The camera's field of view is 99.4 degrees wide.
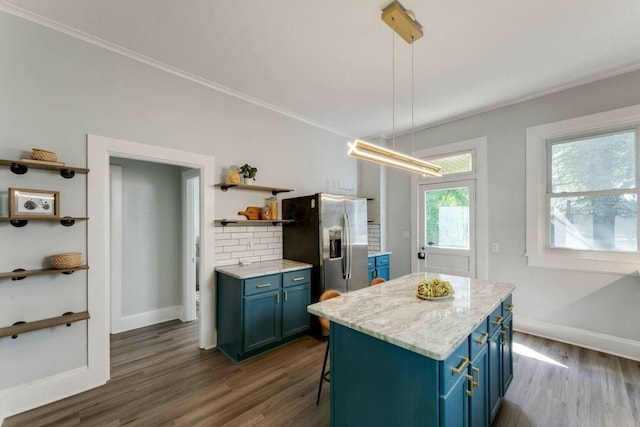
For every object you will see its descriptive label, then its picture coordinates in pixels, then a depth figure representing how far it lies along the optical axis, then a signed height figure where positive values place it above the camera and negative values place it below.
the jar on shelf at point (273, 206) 3.49 +0.12
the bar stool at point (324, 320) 2.18 -0.91
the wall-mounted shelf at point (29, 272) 1.95 -0.41
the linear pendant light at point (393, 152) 1.74 +0.44
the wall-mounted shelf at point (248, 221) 3.12 -0.08
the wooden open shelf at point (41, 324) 1.95 -0.81
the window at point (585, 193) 2.88 +0.22
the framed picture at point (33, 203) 1.94 +0.10
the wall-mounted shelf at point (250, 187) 3.11 +0.34
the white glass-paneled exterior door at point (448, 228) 3.97 -0.23
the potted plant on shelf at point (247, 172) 3.24 +0.52
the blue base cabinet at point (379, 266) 4.29 -0.85
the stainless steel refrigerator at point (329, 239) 3.35 -0.32
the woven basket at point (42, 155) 2.02 +0.47
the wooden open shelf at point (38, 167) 1.95 +0.39
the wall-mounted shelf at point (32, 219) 1.94 -0.02
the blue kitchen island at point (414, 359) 1.24 -0.76
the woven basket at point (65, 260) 2.10 -0.34
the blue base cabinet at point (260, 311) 2.76 -1.05
